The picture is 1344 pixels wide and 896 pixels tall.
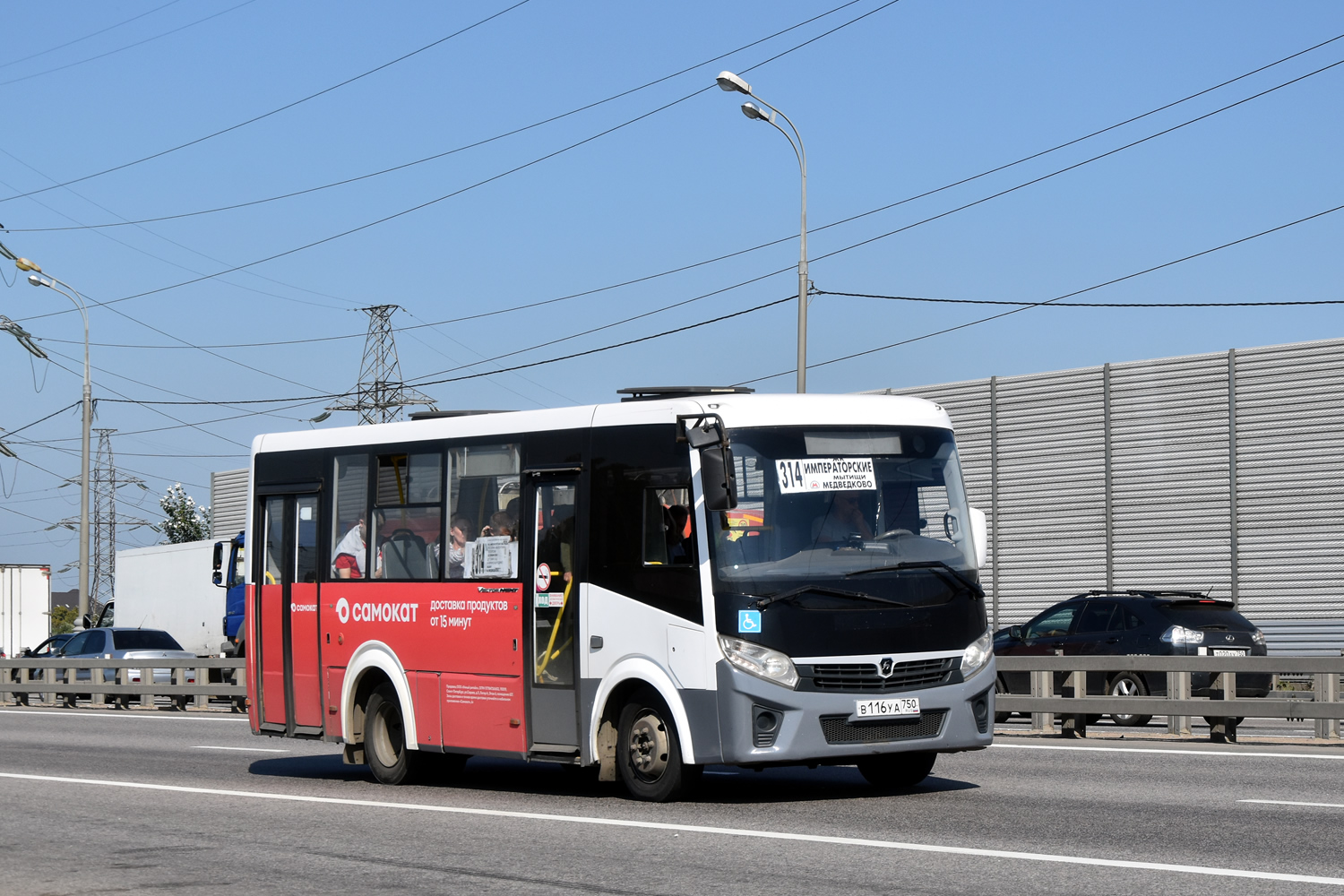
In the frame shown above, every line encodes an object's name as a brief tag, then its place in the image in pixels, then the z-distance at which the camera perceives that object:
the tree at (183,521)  123.81
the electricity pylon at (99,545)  94.44
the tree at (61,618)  104.10
